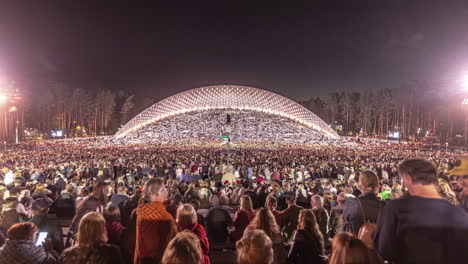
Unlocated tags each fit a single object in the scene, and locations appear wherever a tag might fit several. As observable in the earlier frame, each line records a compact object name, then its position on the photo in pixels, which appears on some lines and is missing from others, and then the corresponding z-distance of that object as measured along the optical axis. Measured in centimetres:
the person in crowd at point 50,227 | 424
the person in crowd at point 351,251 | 227
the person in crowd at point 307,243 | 361
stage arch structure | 5194
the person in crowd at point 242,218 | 488
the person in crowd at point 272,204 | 521
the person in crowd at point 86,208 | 451
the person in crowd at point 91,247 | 295
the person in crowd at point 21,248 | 312
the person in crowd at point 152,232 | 334
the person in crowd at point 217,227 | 500
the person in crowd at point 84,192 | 776
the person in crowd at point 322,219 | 500
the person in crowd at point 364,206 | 381
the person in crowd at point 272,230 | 392
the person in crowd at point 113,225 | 417
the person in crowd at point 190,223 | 360
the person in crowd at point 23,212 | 564
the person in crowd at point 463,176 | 316
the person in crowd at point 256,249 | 263
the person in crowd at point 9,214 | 514
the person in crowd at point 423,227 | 226
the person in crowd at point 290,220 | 504
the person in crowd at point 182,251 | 241
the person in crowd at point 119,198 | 650
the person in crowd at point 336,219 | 529
